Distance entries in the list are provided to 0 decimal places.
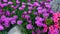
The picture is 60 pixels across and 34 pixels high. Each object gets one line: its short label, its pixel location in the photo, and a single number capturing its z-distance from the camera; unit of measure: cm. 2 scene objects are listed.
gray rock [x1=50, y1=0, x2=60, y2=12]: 193
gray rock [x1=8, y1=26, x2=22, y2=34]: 172
